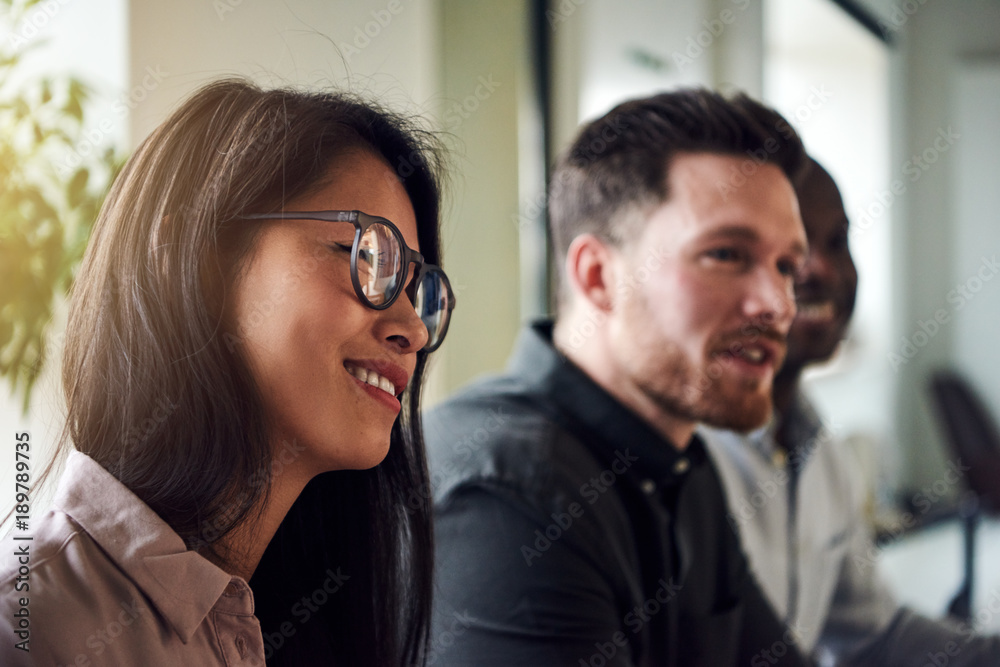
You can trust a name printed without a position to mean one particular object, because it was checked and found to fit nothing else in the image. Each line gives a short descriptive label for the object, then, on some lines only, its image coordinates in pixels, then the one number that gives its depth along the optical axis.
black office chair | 2.41
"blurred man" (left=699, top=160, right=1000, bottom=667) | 1.45
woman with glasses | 0.57
